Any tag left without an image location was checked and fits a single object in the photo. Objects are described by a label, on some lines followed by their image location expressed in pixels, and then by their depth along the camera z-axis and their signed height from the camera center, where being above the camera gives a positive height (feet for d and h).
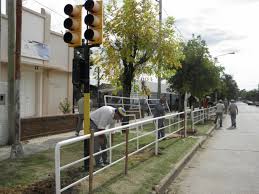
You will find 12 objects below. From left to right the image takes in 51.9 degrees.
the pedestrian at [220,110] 55.59 -2.61
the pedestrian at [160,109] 32.96 -1.38
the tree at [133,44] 35.85 +7.48
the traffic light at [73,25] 16.82 +4.60
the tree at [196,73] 62.99 +5.99
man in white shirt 18.63 -1.60
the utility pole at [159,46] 36.75 +7.14
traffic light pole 16.83 +0.08
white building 35.27 +4.67
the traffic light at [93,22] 16.94 +4.83
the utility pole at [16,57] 21.88 +3.51
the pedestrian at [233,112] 54.22 -2.89
